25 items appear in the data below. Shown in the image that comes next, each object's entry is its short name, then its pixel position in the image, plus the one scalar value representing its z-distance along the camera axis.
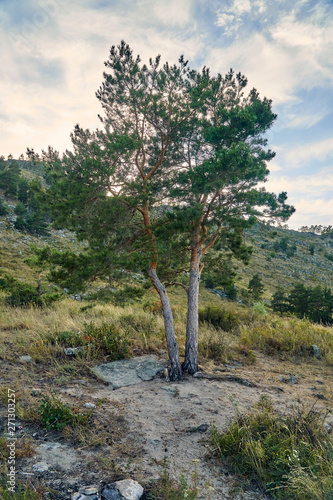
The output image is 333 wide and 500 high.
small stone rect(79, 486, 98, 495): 2.90
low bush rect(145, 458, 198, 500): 2.88
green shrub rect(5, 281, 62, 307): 12.38
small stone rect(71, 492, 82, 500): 2.81
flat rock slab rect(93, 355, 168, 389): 6.61
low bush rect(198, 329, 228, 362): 9.08
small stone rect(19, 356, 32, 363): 6.92
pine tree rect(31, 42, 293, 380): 6.59
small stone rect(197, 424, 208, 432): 4.52
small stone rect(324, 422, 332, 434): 4.43
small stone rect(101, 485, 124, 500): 2.82
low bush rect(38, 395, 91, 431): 4.20
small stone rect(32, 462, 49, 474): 3.22
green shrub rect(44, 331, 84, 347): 8.10
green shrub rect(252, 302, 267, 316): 14.59
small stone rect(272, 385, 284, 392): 6.55
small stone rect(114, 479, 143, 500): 2.84
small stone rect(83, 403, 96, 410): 4.99
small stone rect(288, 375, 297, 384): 7.35
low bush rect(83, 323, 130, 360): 7.89
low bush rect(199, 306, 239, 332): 12.44
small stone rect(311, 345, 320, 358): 9.75
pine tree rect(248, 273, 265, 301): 38.69
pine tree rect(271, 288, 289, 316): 31.06
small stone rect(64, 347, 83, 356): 7.58
